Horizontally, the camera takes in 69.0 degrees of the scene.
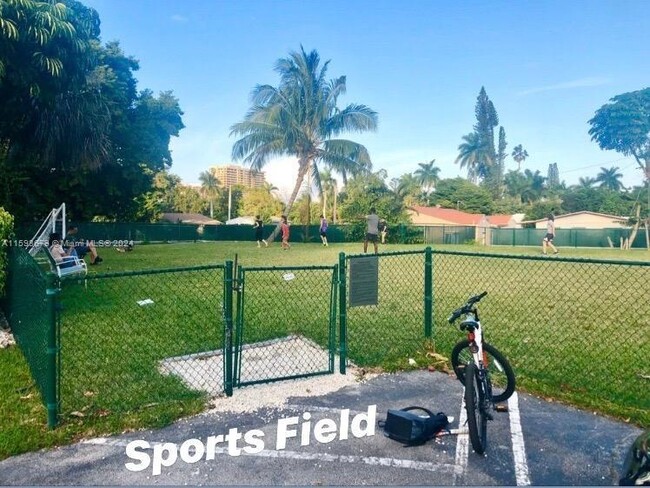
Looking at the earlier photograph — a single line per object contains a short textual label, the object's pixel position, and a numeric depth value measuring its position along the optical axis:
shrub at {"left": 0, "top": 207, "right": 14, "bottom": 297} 6.60
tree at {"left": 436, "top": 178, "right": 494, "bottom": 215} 62.16
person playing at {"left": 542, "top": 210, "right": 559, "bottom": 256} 20.07
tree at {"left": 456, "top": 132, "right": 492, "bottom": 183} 78.44
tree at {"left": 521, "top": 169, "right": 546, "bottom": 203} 72.75
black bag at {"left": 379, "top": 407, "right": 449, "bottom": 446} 3.37
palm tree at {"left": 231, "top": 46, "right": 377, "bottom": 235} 27.12
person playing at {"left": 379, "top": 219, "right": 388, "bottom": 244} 29.63
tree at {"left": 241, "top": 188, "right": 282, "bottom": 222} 64.28
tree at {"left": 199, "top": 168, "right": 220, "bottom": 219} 79.44
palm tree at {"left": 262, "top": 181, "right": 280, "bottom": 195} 72.31
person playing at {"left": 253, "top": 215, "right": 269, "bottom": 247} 24.83
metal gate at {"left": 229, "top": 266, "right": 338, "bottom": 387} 4.62
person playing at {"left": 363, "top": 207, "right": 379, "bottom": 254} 17.00
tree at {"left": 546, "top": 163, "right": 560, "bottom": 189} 97.46
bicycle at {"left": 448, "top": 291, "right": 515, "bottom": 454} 3.23
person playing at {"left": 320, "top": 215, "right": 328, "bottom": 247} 24.19
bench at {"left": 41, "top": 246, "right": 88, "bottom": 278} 8.83
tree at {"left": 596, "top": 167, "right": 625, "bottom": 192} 73.06
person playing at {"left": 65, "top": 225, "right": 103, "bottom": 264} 11.77
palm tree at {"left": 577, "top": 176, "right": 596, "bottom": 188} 73.62
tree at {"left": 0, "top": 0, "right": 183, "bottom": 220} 12.95
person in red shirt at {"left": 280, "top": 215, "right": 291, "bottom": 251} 22.55
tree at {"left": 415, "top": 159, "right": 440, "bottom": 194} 77.19
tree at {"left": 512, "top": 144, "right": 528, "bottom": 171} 92.81
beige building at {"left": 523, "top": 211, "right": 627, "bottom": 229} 44.16
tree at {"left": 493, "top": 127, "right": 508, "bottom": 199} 75.38
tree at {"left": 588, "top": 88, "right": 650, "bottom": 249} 55.00
